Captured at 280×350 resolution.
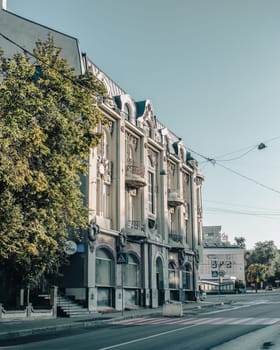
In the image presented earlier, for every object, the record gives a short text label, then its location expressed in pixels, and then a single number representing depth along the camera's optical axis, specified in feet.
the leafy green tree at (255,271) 351.56
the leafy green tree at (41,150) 55.72
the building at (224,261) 314.96
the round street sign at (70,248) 90.58
